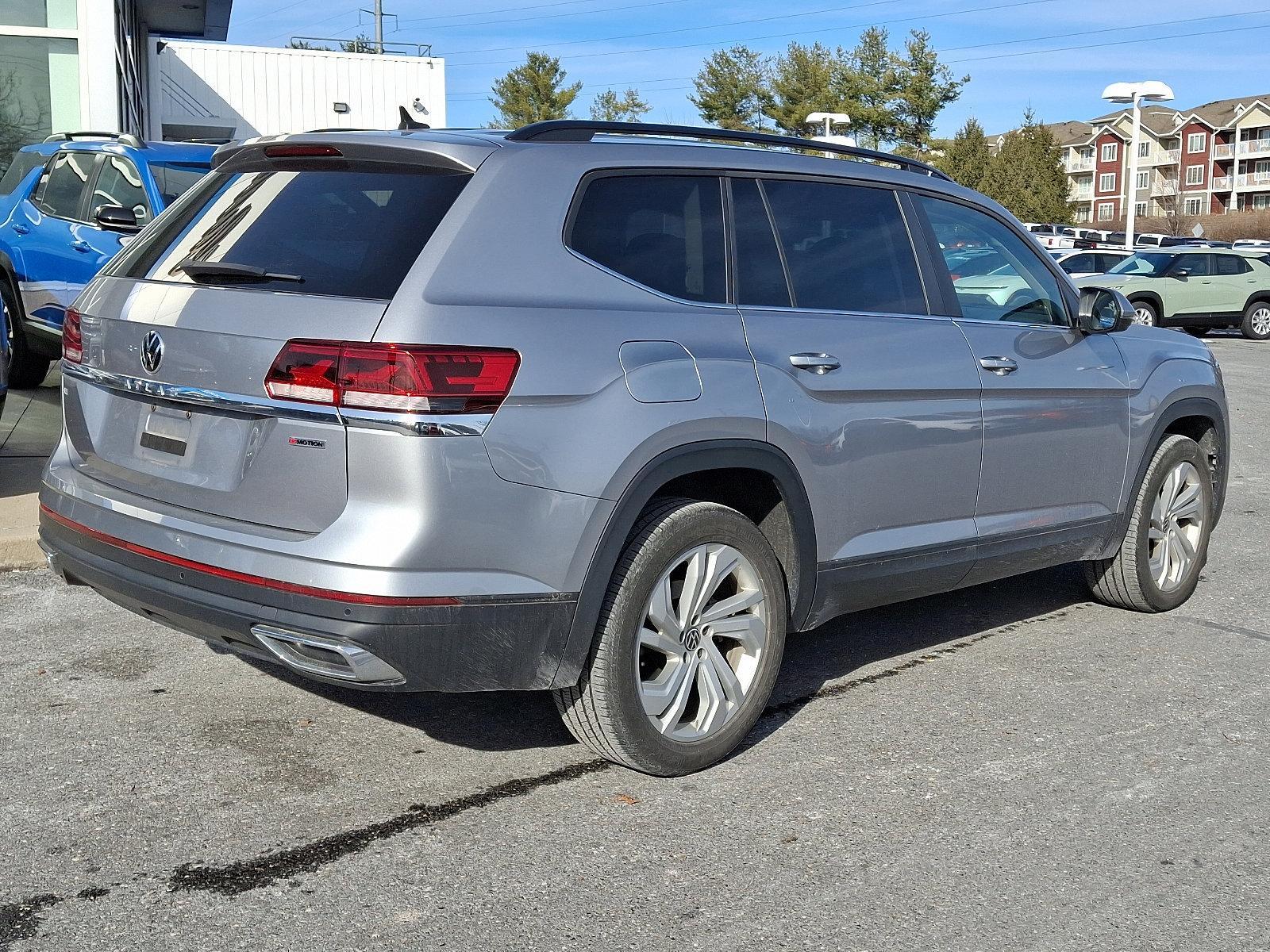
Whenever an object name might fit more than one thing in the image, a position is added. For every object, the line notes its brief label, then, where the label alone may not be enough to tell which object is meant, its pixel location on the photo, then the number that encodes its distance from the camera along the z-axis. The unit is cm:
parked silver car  343
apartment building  11219
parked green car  2633
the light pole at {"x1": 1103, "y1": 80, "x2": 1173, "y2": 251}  3416
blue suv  1047
